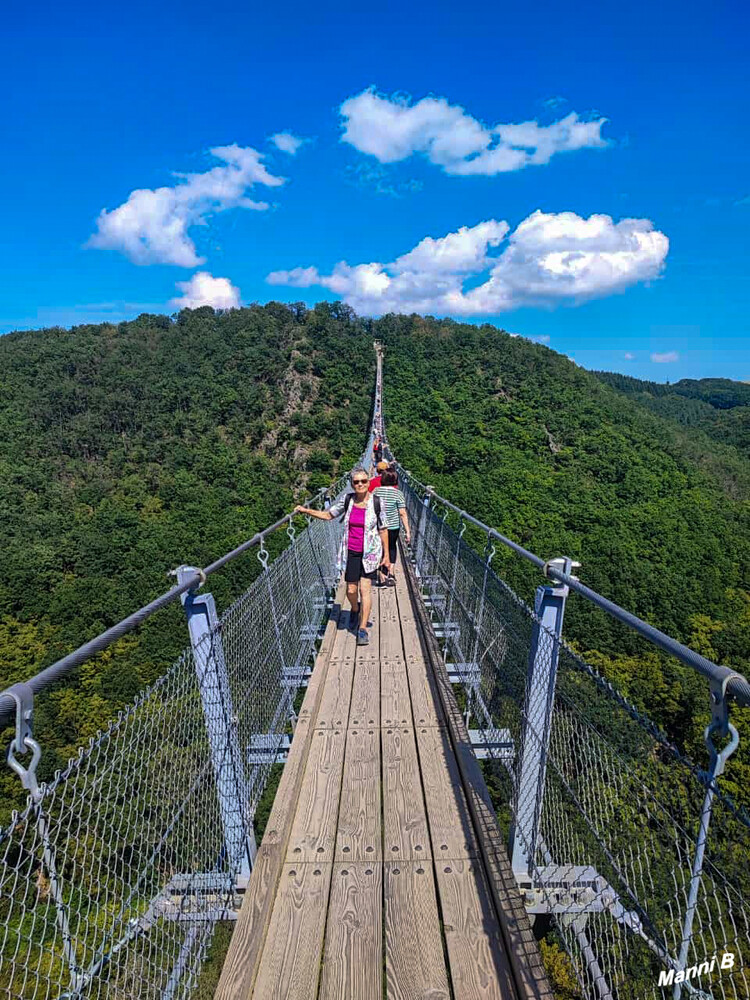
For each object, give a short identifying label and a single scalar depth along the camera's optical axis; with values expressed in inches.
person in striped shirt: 214.8
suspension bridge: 51.1
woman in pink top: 163.3
